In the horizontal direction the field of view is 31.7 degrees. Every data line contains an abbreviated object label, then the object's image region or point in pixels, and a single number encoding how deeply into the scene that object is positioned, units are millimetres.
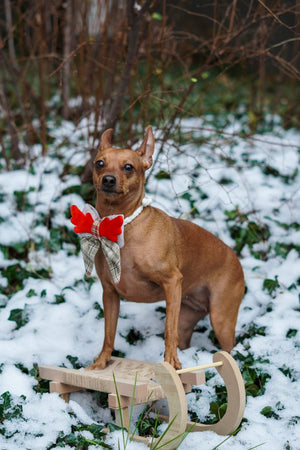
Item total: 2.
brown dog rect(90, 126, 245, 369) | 2650
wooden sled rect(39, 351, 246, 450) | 2223
